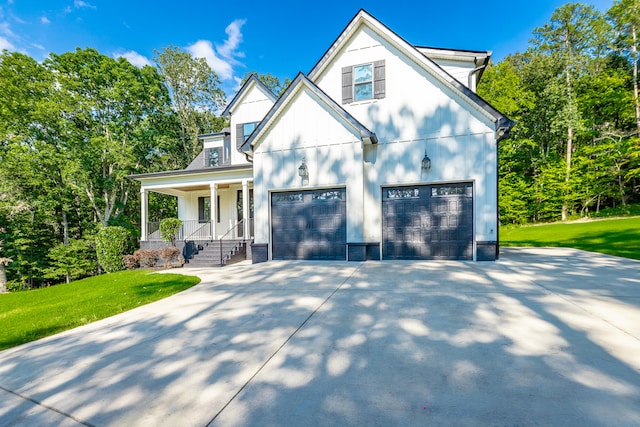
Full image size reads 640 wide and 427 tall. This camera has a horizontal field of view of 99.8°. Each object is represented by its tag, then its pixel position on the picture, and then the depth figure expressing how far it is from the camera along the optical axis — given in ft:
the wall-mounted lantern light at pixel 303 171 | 28.73
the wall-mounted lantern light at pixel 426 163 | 26.71
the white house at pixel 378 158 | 25.99
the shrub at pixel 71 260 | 57.82
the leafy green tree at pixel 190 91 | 73.56
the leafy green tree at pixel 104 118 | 55.72
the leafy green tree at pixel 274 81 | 92.25
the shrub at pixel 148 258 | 35.83
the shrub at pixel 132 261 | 37.17
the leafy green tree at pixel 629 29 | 62.39
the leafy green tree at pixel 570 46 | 67.41
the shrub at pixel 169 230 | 37.04
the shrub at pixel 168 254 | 33.57
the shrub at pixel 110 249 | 37.55
